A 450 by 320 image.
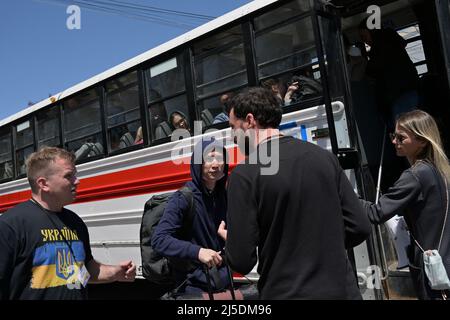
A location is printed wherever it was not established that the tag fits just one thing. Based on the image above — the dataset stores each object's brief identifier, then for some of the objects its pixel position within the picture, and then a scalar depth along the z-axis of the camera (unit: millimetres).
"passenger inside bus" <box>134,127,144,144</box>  5062
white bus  3453
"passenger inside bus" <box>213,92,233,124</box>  4258
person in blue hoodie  2451
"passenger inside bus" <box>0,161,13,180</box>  7484
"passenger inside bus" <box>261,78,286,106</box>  3877
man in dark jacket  1815
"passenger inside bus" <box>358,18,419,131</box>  4371
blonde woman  2471
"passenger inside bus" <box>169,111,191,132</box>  4629
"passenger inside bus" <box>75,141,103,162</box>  5665
